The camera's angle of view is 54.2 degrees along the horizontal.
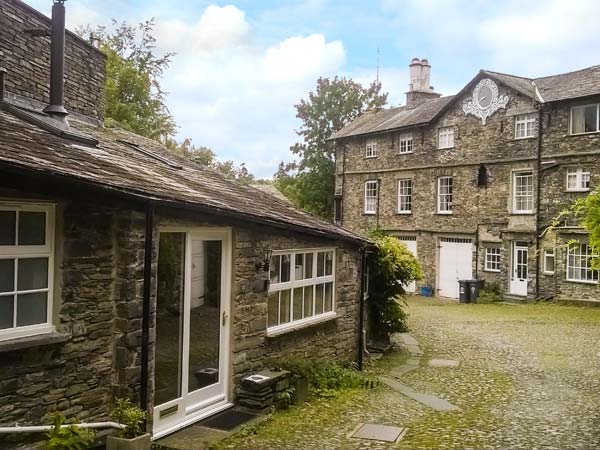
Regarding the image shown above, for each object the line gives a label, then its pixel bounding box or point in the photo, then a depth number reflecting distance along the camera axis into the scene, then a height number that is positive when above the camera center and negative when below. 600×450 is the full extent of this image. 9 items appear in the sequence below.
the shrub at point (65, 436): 5.55 -1.99
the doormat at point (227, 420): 7.48 -2.46
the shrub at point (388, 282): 14.18 -1.11
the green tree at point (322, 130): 40.72 +7.40
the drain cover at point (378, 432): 7.36 -2.53
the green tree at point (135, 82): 32.31 +8.55
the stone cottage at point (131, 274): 5.66 -0.53
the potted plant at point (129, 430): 5.96 -2.12
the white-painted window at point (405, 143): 29.81 +4.79
